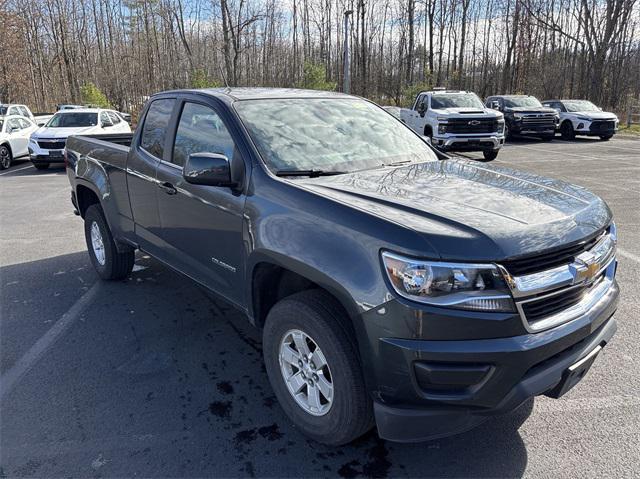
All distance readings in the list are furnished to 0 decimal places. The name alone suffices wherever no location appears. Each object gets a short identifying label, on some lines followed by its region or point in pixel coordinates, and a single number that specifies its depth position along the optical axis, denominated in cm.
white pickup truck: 1449
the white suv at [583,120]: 2047
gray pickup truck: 215
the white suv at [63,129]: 1417
